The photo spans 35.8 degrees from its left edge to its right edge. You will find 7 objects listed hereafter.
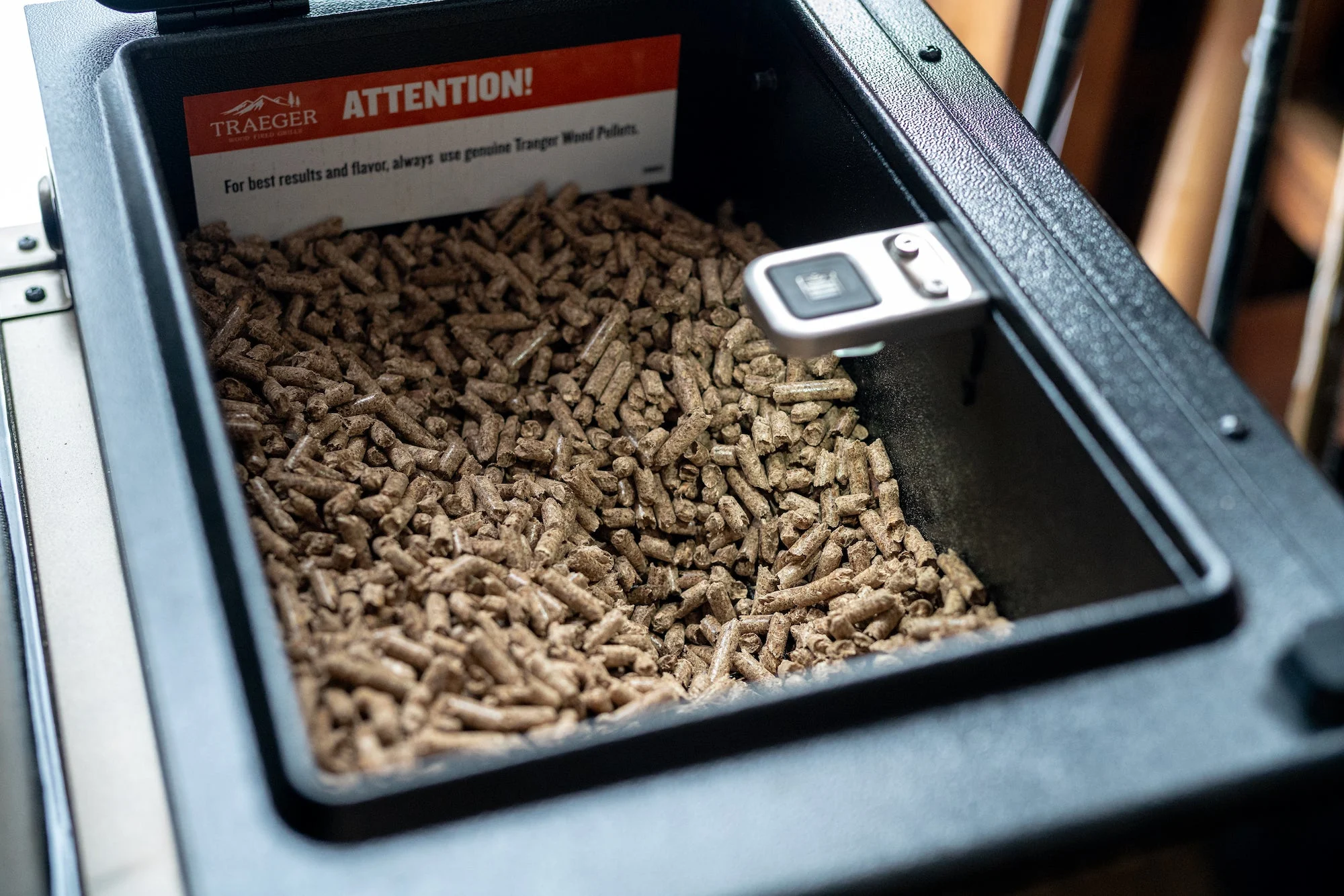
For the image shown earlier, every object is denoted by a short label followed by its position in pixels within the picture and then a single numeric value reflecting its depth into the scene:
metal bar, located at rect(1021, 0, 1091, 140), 0.79
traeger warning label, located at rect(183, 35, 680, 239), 0.66
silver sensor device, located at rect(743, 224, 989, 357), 0.58
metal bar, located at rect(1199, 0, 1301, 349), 0.76
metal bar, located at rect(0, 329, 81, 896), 0.51
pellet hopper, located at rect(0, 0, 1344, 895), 0.49
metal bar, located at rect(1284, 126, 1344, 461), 0.79
